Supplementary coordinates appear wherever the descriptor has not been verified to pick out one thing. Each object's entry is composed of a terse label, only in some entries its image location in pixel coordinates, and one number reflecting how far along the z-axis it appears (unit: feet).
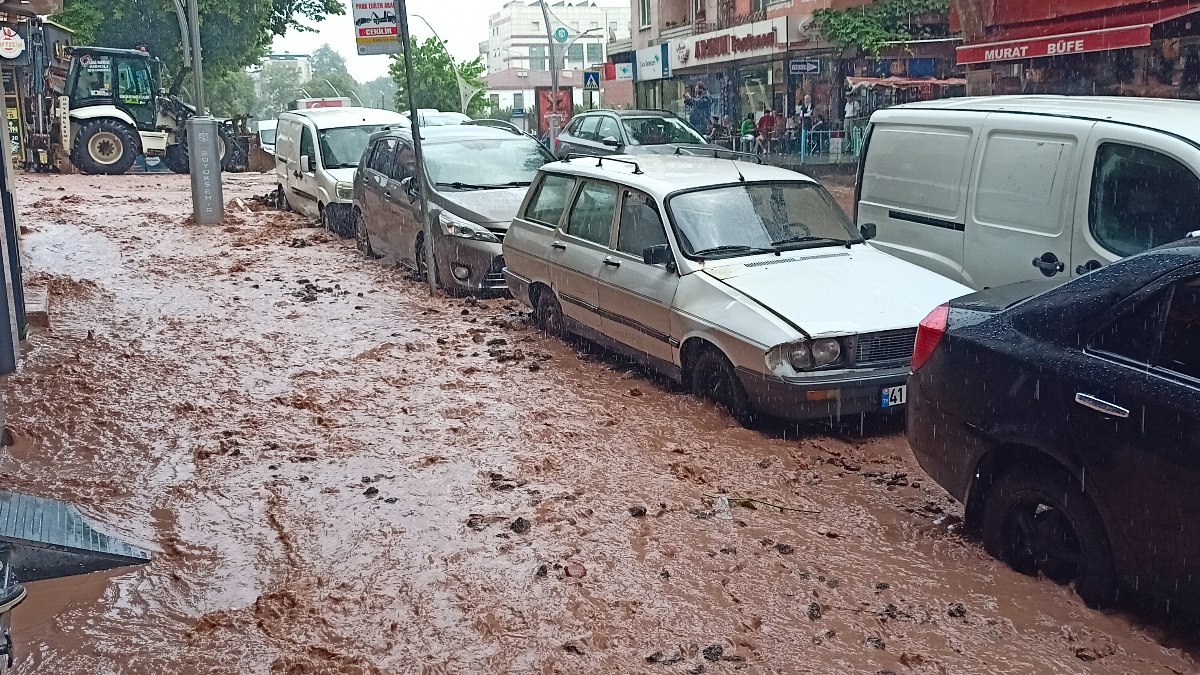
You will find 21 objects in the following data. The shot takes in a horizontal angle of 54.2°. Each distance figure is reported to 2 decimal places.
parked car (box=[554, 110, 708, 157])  65.46
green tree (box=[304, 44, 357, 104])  406.68
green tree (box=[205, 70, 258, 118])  197.94
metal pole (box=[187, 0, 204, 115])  57.98
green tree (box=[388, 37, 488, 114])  220.43
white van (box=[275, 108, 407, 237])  53.11
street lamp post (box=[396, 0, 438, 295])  36.81
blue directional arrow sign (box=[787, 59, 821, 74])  96.32
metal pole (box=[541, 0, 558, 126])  99.22
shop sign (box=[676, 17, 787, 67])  102.12
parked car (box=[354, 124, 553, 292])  36.96
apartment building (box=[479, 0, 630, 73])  398.42
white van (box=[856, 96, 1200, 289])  21.25
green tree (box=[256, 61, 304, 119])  424.87
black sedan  13.00
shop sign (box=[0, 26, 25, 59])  82.94
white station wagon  21.18
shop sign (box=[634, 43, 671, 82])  129.49
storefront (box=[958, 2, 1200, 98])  53.67
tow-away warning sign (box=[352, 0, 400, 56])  38.93
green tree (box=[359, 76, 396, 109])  562.66
